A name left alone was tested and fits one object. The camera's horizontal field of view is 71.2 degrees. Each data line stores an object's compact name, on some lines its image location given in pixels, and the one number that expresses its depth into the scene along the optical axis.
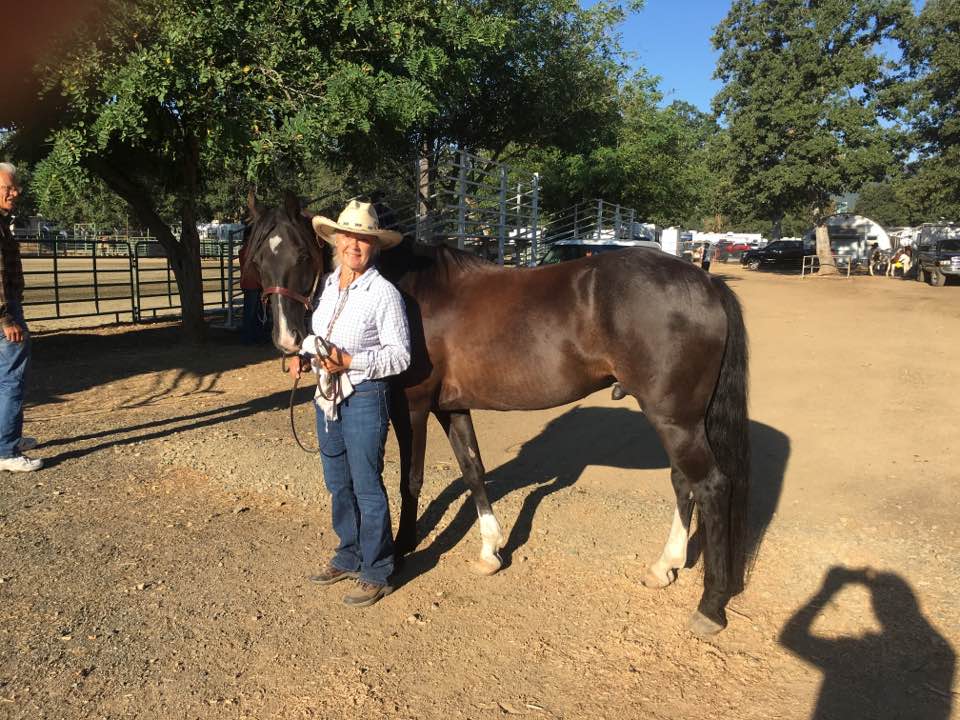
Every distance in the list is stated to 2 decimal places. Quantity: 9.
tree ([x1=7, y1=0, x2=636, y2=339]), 6.32
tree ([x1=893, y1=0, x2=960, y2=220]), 28.58
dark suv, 38.66
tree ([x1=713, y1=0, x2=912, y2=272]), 30.41
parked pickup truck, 24.95
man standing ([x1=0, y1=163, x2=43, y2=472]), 4.59
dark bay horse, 3.16
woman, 2.96
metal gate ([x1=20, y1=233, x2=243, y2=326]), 12.03
